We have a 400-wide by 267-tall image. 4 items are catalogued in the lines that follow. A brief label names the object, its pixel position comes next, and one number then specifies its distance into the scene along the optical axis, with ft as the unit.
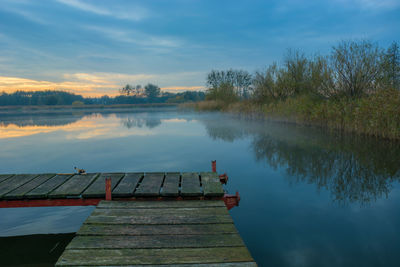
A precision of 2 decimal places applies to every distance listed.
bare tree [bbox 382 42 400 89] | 46.02
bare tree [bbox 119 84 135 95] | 352.40
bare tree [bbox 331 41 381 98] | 49.19
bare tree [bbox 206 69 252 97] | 187.93
